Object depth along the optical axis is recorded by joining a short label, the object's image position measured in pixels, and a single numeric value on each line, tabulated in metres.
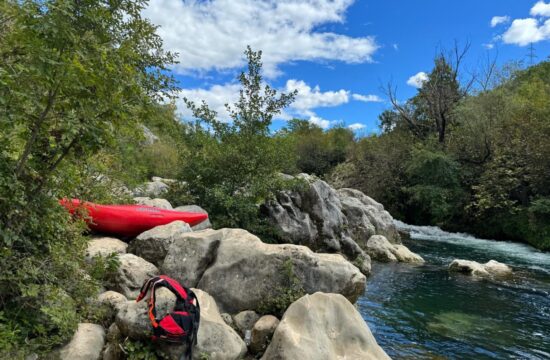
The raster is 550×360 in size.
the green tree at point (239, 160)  11.38
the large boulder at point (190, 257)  6.09
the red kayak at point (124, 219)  7.26
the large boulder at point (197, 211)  9.46
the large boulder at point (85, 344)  4.19
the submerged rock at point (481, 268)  12.56
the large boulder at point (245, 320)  5.60
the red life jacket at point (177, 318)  4.34
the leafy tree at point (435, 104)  28.48
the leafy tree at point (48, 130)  3.03
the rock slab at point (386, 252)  14.35
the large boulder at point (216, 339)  4.62
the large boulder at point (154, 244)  6.59
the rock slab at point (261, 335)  5.26
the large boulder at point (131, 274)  5.62
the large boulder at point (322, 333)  4.72
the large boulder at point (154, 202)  10.05
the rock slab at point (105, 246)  6.16
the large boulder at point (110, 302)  4.92
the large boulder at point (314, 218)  12.13
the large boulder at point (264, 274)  5.89
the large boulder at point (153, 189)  12.18
